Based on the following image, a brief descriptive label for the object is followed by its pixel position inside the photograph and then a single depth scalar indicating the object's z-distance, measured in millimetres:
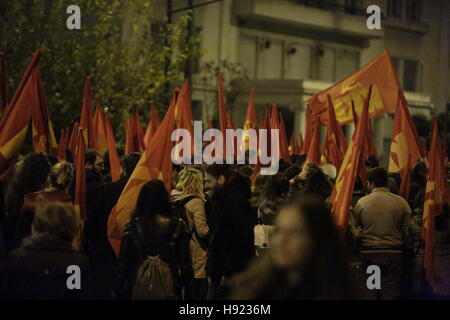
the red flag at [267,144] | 13414
